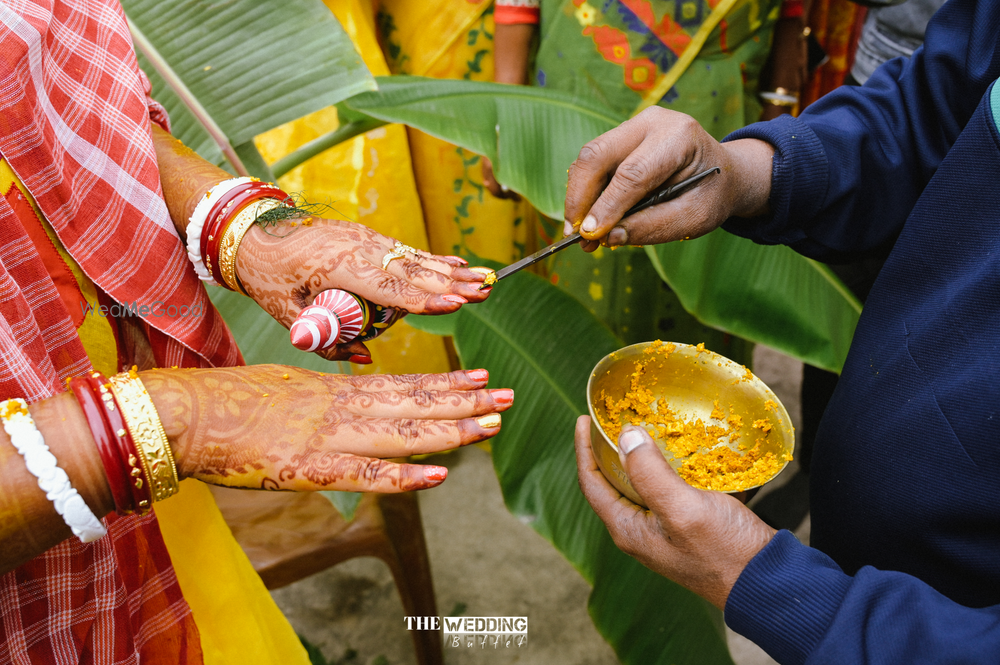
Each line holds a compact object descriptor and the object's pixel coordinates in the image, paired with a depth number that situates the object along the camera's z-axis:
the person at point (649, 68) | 1.34
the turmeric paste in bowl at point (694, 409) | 0.74
